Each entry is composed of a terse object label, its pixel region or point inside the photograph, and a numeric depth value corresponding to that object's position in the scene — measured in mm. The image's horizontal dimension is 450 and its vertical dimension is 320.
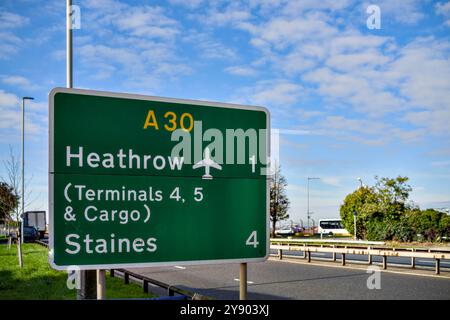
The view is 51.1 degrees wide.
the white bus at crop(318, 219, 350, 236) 69562
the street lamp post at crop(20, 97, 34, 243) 29175
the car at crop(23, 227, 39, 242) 54656
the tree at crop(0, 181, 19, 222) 29572
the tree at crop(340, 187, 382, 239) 45188
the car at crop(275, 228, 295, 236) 66312
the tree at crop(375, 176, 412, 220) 43209
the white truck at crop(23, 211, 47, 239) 57234
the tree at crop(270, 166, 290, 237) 56094
